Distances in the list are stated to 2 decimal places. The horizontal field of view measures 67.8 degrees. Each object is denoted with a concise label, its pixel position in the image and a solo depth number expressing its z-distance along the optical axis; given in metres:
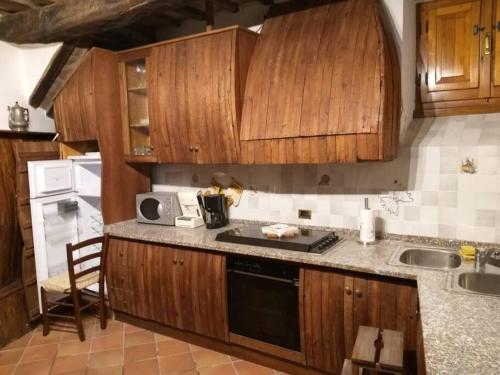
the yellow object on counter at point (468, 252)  2.08
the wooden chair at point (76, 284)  2.88
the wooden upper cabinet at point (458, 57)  2.26
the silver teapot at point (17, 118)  3.18
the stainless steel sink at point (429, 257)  2.19
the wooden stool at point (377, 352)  1.58
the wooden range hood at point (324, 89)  2.11
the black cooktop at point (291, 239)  2.30
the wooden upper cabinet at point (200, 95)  2.56
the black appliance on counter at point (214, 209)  2.97
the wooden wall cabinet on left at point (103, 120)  3.03
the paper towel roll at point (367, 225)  2.37
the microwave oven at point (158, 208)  3.13
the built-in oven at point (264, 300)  2.33
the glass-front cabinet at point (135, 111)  3.15
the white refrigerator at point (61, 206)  3.08
